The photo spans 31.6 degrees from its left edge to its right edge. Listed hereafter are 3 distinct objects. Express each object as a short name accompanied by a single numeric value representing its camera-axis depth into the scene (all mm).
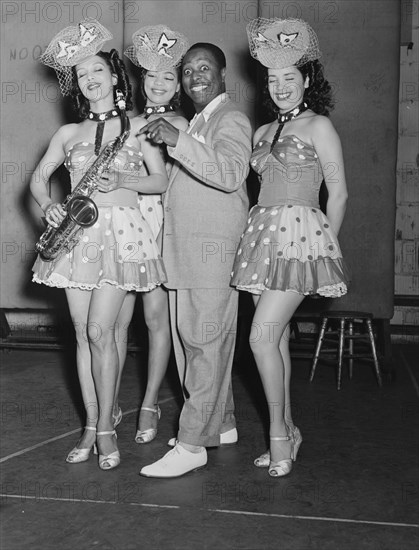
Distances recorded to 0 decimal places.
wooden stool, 4141
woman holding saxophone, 2594
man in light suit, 2598
